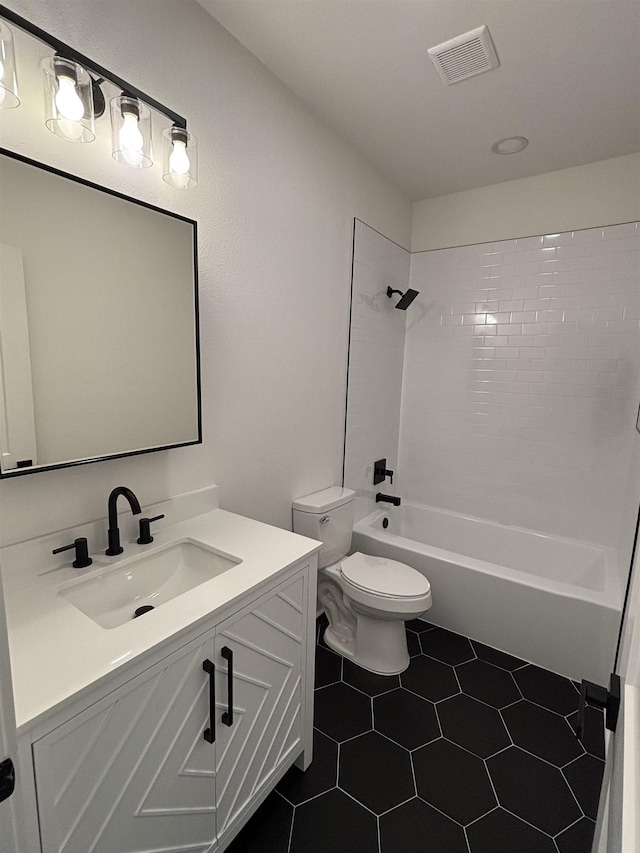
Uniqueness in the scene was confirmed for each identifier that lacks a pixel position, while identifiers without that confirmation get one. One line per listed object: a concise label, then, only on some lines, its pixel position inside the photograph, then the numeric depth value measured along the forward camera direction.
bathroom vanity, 0.80
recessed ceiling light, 2.18
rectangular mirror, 1.07
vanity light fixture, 0.96
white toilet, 1.98
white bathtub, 2.00
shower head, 2.77
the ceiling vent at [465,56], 1.51
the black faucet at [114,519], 1.27
